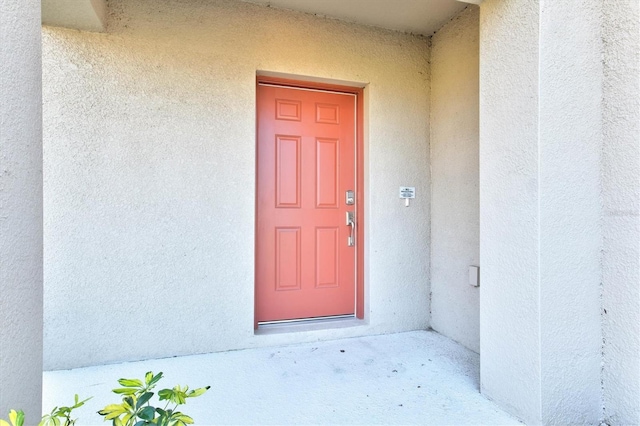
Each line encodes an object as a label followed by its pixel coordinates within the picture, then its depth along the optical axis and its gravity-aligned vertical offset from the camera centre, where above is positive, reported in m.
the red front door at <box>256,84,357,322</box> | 2.89 +0.07
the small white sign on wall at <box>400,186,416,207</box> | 3.09 +0.17
